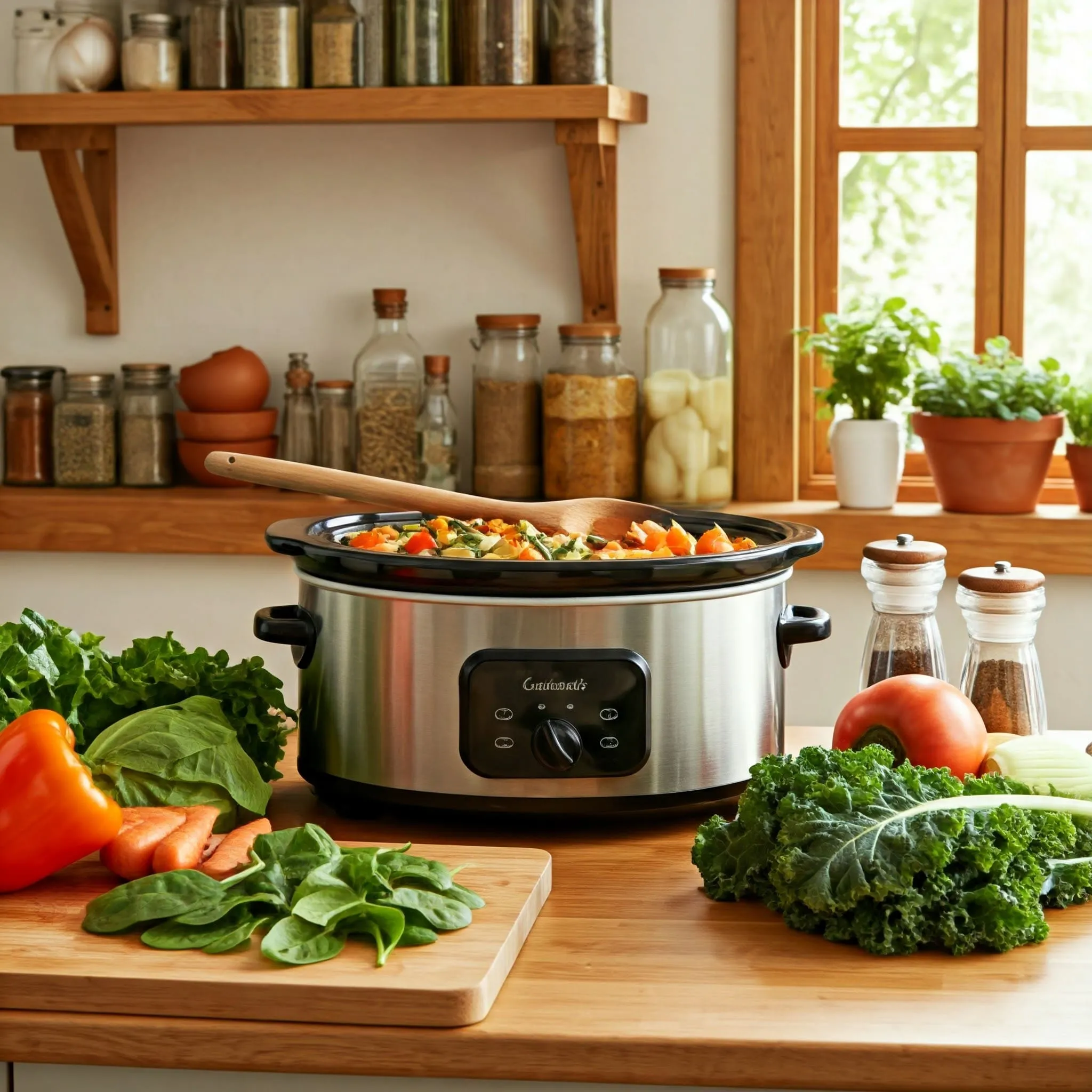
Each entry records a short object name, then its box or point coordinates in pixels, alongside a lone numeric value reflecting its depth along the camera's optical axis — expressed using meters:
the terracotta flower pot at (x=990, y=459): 2.47
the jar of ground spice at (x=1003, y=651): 1.29
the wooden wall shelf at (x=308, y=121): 2.43
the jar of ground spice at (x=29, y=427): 2.77
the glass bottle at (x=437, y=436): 2.63
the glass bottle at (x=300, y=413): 2.73
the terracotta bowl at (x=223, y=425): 2.70
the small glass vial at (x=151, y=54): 2.58
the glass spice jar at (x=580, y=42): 2.45
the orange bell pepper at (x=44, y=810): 1.01
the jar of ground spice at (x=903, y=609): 1.32
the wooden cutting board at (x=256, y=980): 0.88
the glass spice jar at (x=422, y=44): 2.48
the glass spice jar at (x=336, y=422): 2.71
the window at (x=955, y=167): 2.63
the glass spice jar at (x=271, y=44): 2.53
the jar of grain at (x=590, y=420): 2.57
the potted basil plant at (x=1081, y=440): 2.48
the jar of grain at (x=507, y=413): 2.62
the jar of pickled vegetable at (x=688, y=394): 2.55
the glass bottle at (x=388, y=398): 2.65
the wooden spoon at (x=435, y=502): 1.29
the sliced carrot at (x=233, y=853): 1.02
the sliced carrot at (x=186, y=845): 1.02
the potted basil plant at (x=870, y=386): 2.49
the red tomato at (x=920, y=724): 1.17
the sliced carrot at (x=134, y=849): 1.03
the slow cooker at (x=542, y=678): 1.14
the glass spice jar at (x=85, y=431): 2.75
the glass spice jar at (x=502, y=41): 2.45
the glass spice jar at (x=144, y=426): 2.77
